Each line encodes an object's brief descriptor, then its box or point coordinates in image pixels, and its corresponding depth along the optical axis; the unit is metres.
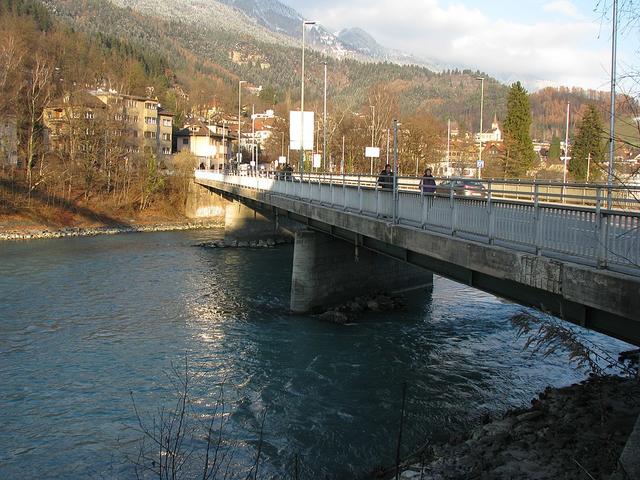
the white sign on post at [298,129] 30.30
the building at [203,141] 93.25
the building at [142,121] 65.25
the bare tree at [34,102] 54.31
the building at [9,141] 54.06
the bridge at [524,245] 8.40
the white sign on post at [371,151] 30.72
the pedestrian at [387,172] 21.04
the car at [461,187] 11.56
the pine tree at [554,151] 80.24
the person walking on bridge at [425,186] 14.11
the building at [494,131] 113.38
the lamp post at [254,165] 59.40
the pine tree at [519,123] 59.97
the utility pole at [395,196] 15.48
